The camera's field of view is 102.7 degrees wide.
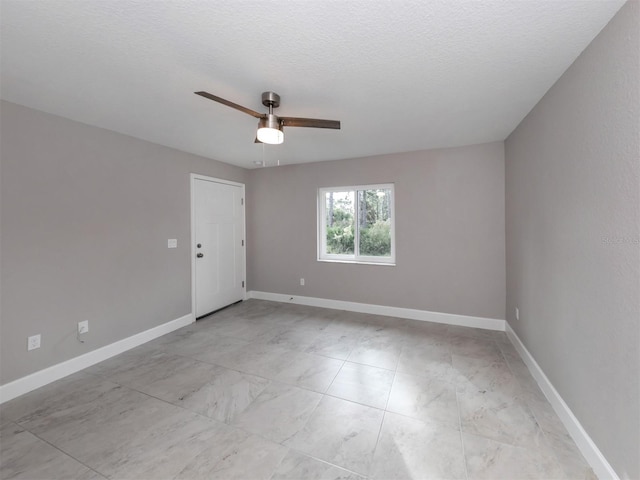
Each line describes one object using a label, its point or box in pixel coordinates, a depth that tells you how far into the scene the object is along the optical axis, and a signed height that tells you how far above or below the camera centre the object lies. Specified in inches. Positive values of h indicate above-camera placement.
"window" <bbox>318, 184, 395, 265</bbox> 154.5 +8.5
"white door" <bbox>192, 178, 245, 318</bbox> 150.1 -2.9
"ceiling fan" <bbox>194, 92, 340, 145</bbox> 73.5 +34.1
